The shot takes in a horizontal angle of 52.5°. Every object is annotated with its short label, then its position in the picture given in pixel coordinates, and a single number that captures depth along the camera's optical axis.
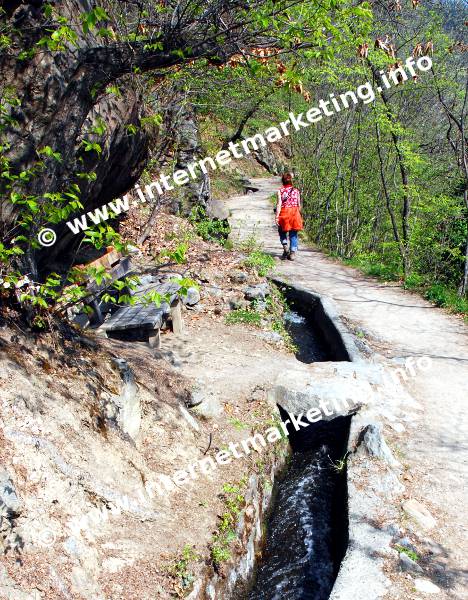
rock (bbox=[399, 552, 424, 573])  3.52
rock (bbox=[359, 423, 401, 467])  4.77
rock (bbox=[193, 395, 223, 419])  5.33
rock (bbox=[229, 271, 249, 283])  10.12
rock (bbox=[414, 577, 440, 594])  3.36
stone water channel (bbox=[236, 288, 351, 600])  4.07
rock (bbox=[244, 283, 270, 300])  9.30
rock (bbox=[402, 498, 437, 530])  4.02
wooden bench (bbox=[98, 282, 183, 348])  6.37
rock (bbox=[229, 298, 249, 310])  8.97
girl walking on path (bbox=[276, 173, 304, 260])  10.92
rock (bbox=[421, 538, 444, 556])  3.74
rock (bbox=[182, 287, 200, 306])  8.68
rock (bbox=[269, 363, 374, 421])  5.84
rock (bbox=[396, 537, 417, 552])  3.73
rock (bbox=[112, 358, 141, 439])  4.25
